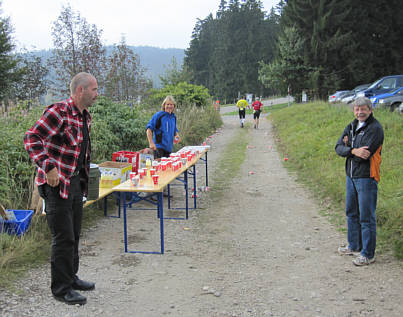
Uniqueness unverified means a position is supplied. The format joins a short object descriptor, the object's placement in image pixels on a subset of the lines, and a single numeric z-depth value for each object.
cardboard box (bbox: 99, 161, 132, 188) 6.24
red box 7.26
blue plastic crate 4.72
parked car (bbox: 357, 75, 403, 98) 18.44
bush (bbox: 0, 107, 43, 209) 5.35
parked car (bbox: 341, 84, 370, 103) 25.41
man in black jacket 4.35
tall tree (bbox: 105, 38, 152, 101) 18.47
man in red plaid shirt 3.29
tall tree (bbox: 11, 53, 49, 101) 27.84
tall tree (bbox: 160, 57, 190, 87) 25.47
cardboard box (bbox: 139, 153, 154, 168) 6.93
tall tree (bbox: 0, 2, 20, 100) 26.34
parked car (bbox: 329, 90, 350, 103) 30.01
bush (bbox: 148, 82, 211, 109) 18.23
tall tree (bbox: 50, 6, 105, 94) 17.15
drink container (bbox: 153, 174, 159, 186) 5.03
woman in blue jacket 7.17
